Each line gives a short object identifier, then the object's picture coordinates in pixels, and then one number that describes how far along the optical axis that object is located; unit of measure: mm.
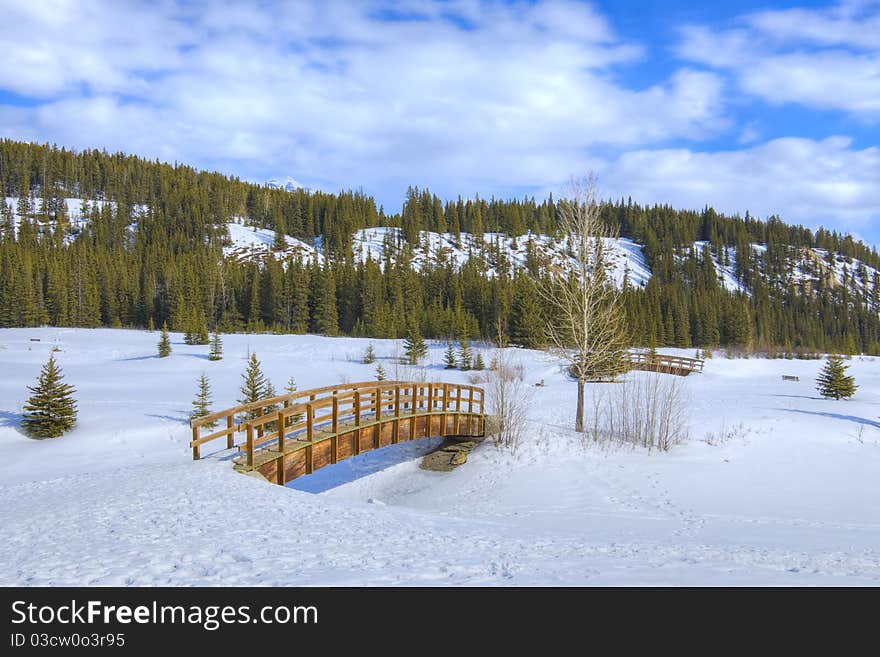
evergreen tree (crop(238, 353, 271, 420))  21131
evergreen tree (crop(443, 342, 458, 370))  43469
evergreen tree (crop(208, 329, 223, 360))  39594
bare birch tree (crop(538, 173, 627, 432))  20188
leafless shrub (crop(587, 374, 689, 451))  18703
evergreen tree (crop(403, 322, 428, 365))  43359
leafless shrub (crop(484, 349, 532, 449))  19391
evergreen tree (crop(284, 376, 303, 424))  22344
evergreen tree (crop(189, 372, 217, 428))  20719
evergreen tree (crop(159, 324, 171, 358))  40625
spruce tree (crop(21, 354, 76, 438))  18562
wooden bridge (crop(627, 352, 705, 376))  39406
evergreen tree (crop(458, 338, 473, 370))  42578
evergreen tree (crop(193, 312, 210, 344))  49219
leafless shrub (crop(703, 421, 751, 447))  18906
